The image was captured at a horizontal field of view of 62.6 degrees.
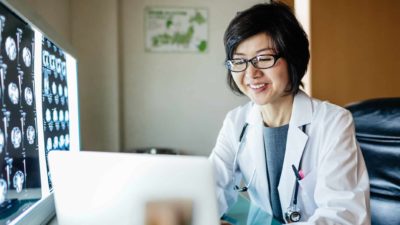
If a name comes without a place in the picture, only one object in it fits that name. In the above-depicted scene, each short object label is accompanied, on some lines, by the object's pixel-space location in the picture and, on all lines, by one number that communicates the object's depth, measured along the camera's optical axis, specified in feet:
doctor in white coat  2.80
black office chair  3.51
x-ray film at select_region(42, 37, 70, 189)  2.75
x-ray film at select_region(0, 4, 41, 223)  1.98
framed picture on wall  9.44
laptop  1.69
